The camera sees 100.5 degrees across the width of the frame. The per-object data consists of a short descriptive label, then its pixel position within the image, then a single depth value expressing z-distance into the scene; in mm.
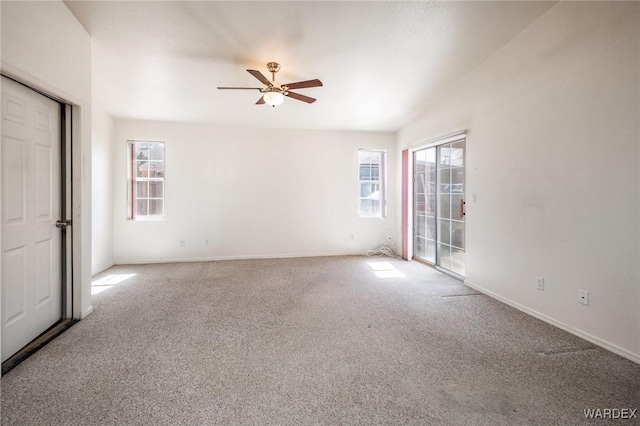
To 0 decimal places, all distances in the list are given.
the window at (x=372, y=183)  5637
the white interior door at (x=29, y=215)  1876
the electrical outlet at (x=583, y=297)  2223
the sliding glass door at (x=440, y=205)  3875
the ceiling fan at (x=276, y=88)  2742
